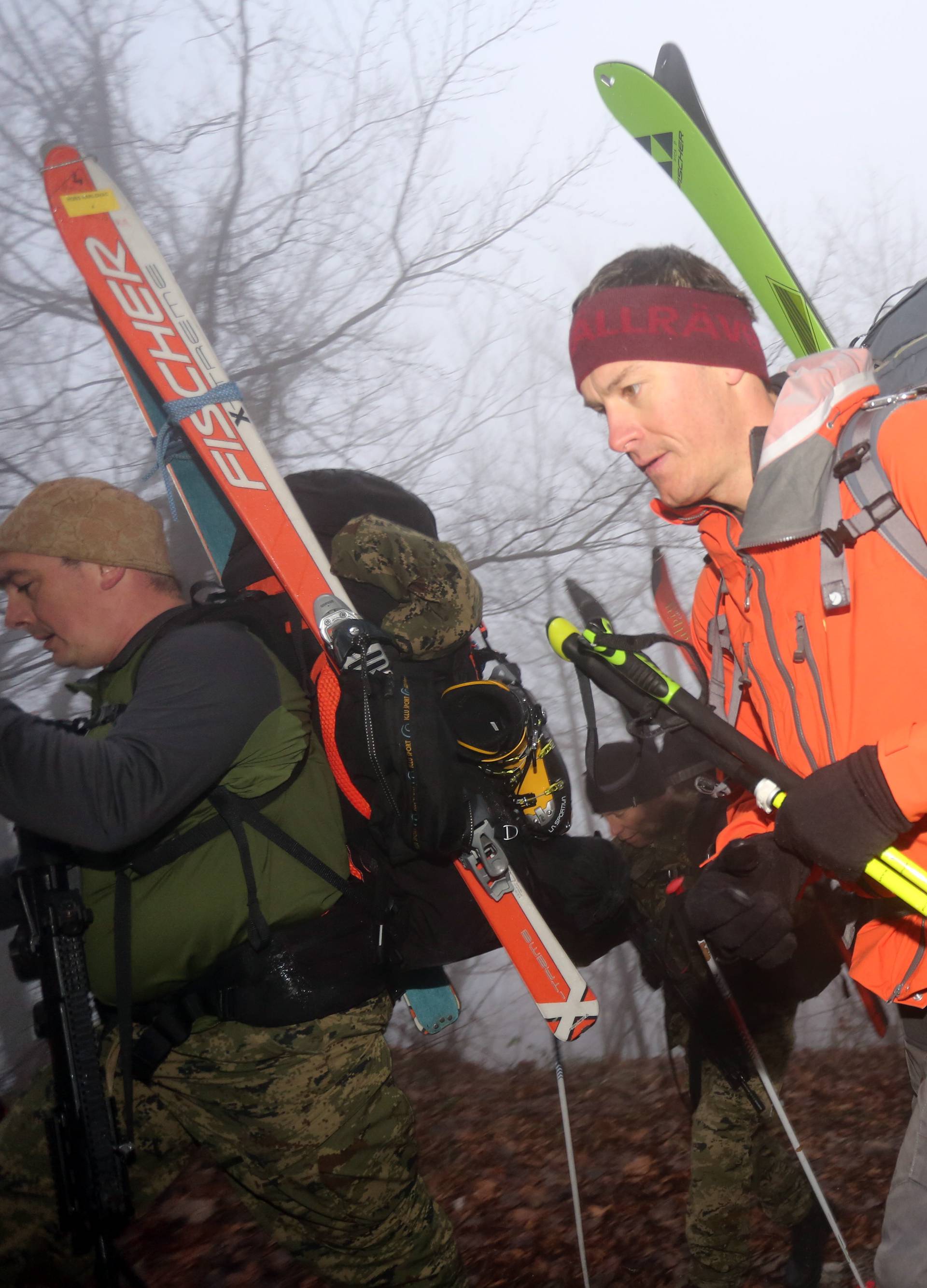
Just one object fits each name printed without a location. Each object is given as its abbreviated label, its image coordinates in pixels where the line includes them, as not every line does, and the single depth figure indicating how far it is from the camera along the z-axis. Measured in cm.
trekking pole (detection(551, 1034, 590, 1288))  259
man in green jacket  204
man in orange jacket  153
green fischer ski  304
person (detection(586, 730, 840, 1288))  312
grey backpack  152
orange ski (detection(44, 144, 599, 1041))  271
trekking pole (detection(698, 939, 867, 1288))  304
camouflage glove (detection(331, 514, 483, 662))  240
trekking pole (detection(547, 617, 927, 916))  159
